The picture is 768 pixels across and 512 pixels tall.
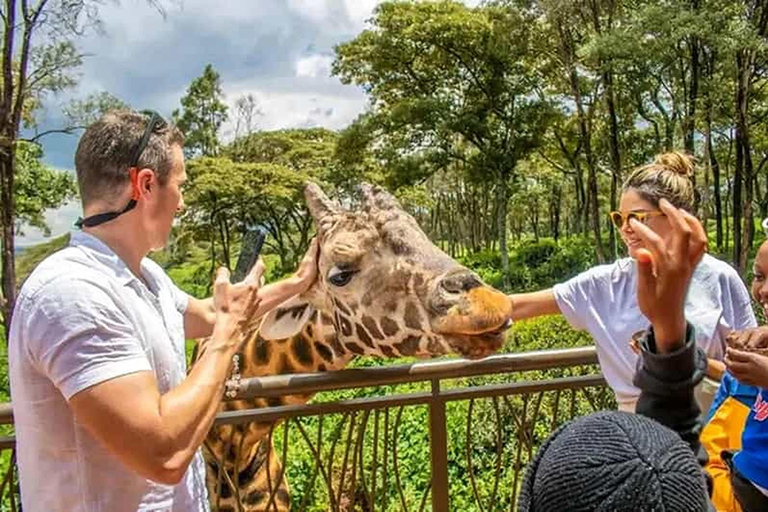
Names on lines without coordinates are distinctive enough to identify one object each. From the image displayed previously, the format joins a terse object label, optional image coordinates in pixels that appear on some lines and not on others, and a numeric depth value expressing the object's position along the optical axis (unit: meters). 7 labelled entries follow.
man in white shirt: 1.41
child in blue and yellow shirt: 1.49
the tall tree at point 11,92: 10.22
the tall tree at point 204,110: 32.19
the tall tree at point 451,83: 22.61
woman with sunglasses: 2.22
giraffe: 2.43
